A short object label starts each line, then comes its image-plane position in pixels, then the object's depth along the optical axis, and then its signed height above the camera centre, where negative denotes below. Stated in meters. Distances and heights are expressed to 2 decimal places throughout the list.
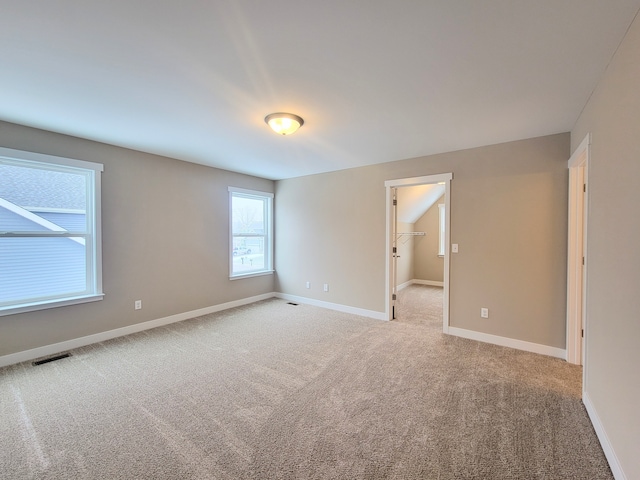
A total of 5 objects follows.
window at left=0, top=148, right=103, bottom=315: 2.86 +0.03
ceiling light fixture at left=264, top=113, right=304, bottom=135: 2.54 +1.08
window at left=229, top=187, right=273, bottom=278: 5.08 +0.08
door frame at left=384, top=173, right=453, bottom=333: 3.67 +0.16
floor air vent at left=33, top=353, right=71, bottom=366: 2.84 -1.33
